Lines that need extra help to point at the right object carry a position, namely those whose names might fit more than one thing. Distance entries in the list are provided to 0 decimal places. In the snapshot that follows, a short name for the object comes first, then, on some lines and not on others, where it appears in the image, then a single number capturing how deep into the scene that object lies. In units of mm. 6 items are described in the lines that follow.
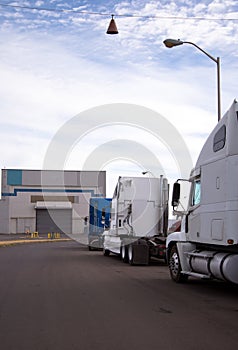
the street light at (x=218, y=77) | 20453
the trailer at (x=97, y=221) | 33750
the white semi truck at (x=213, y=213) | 11891
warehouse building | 80812
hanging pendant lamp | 16156
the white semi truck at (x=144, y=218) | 22875
